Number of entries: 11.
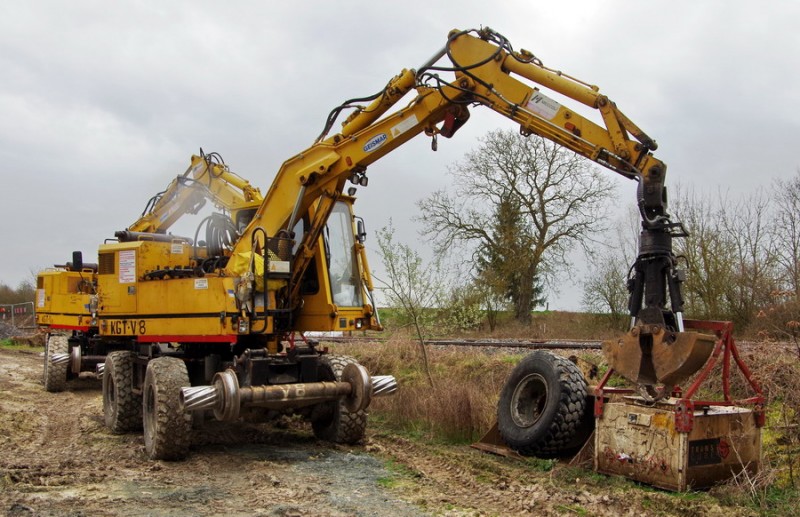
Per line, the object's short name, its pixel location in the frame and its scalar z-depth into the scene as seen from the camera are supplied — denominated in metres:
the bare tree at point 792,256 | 16.22
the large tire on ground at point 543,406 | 7.40
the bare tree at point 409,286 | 12.86
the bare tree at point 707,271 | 20.05
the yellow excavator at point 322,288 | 6.77
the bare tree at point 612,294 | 27.31
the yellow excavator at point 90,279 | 11.36
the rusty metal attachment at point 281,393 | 7.65
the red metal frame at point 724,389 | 6.09
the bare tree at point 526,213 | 30.61
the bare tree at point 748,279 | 18.42
